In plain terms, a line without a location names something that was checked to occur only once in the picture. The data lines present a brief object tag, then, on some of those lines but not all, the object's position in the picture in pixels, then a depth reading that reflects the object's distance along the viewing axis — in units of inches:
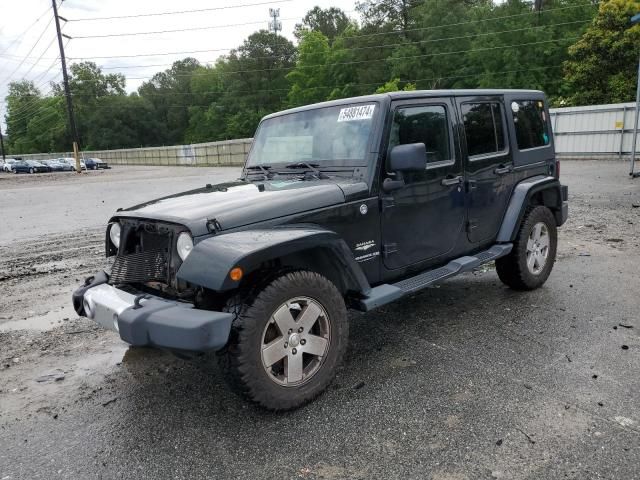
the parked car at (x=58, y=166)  1882.4
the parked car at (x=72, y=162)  1910.8
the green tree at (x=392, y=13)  2143.2
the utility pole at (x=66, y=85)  1493.6
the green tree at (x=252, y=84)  2933.1
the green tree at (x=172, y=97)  3681.1
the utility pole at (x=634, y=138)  521.7
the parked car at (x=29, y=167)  1834.4
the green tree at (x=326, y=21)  2952.8
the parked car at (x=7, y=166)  1924.2
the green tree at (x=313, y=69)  2372.0
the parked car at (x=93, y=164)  1947.6
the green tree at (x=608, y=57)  1067.9
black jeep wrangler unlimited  103.9
